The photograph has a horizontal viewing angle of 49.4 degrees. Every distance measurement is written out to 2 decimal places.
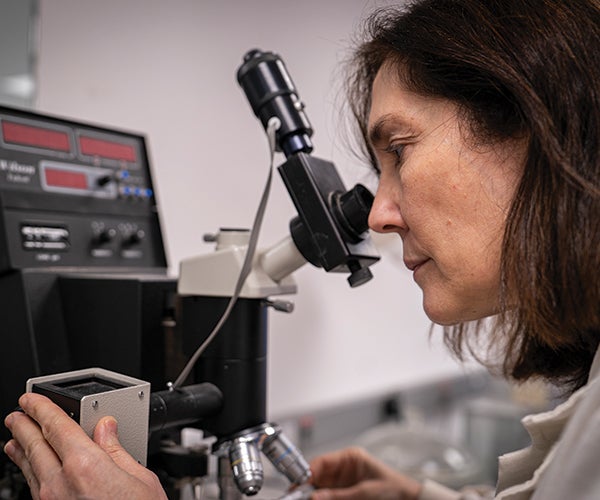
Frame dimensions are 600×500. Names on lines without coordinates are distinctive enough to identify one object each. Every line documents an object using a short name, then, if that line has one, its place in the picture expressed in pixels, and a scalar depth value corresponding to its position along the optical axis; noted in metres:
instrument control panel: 0.90
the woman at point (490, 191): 0.63
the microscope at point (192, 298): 0.81
